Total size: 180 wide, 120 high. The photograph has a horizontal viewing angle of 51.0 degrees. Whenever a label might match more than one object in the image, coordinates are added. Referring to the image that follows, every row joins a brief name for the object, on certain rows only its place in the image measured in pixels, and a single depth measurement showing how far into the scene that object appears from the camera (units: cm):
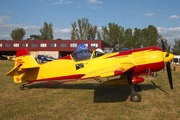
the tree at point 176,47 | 7156
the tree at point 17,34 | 9536
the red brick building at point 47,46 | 5788
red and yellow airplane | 758
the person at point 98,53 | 823
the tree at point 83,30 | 7054
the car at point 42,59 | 3975
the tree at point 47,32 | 8075
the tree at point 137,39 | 6154
